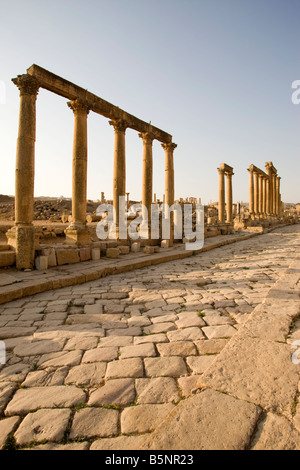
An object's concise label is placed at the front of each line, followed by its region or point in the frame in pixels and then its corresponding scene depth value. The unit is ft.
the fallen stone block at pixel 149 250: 35.81
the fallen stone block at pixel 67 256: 28.14
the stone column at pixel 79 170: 32.55
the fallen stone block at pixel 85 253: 30.09
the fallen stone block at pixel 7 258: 24.77
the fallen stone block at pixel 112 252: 32.42
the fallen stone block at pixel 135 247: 37.76
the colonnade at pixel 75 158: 26.22
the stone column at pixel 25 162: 26.16
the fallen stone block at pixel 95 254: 31.24
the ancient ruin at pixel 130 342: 6.23
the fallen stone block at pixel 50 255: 26.91
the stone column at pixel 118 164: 38.47
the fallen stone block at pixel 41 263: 25.79
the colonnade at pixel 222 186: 72.13
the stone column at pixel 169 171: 47.38
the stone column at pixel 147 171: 43.27
